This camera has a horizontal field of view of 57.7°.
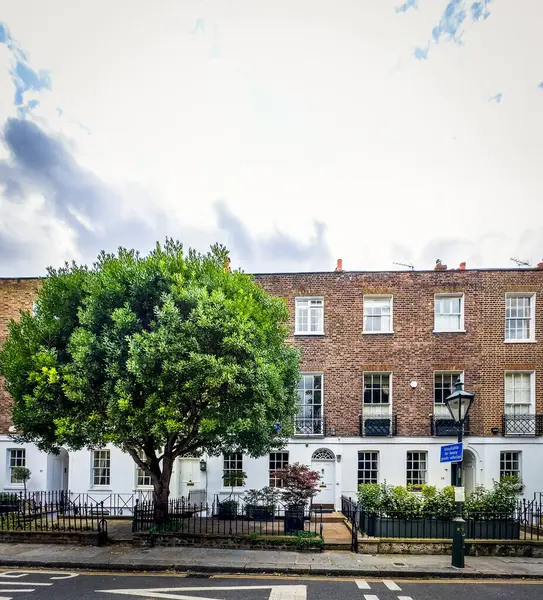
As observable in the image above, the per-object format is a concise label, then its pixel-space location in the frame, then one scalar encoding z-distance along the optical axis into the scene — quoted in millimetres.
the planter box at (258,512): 17494
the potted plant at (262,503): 17412
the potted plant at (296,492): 15406
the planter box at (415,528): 14383
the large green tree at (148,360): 12938
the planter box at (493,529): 14359
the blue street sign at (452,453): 12891
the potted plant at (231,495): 19166
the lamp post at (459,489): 12531
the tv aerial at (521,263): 23844
